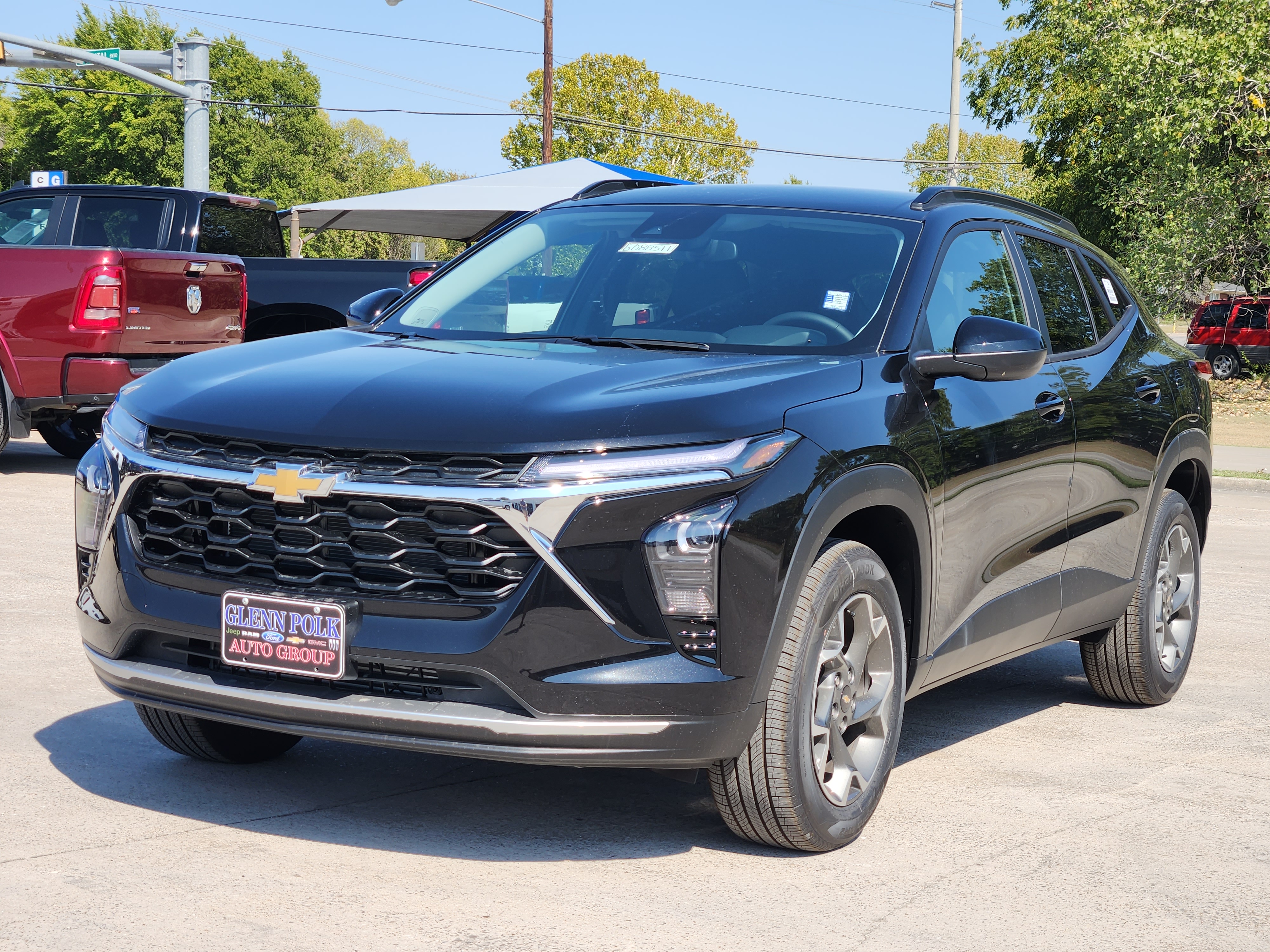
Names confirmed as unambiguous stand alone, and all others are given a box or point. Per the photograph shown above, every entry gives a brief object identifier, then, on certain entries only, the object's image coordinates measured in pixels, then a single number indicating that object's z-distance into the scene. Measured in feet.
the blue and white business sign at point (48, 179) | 51.55
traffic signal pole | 87.10
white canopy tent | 69.62
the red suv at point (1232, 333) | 105.81
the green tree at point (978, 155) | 292.20
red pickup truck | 36.24
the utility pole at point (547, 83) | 124.36
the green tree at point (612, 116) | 226.58
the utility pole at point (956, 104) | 137.59
